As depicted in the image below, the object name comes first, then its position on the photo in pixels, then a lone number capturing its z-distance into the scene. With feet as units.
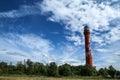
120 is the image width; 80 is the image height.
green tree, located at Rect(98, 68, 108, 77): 109.58
